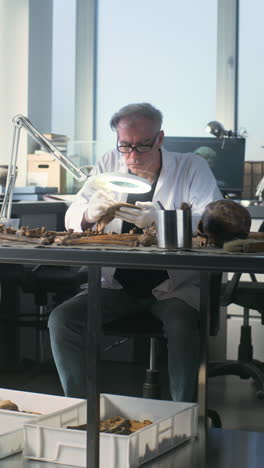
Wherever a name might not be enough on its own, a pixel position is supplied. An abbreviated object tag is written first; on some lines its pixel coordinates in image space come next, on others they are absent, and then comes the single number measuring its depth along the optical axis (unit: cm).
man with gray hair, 230
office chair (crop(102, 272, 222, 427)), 238
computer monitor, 484
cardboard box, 524
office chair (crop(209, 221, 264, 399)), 338
